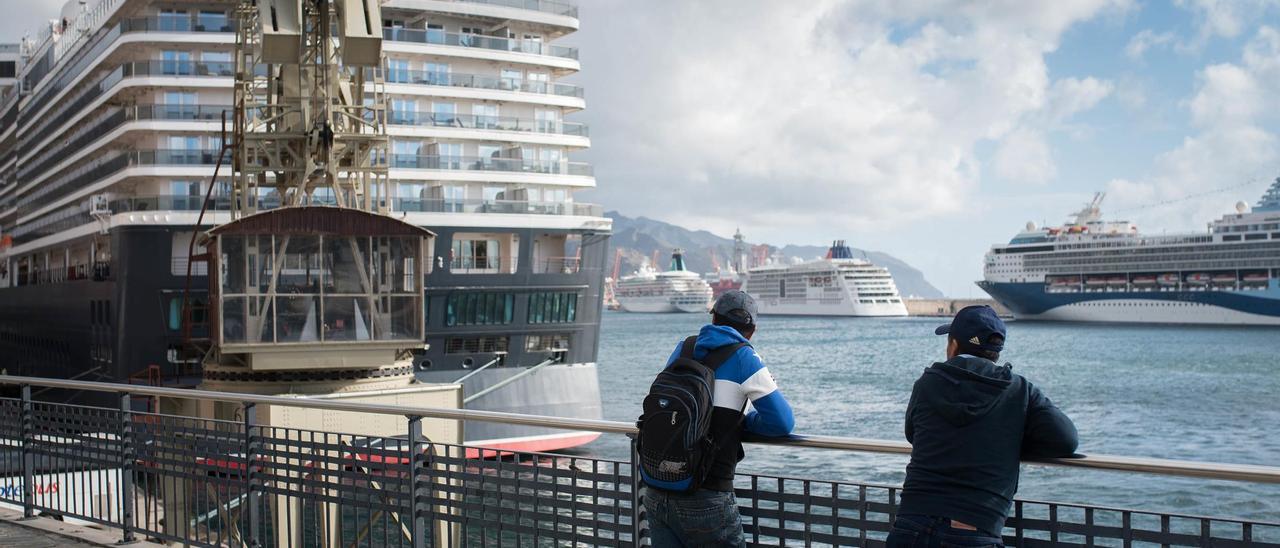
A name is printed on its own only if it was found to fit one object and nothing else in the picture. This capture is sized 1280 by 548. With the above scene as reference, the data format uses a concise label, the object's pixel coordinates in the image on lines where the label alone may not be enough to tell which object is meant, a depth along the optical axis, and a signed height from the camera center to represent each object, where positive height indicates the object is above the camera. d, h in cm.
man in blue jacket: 466 -57
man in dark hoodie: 401 -56
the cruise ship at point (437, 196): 2897 +226
